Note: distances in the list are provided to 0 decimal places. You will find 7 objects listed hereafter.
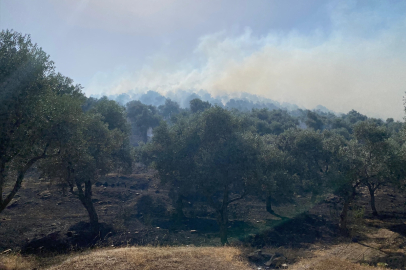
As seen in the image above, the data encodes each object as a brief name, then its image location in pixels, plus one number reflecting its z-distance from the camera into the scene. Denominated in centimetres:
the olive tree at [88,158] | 1820
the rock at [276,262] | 1580
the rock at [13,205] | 2901
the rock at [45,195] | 3307
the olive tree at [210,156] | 2349
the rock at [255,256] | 1650
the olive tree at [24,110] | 1416
